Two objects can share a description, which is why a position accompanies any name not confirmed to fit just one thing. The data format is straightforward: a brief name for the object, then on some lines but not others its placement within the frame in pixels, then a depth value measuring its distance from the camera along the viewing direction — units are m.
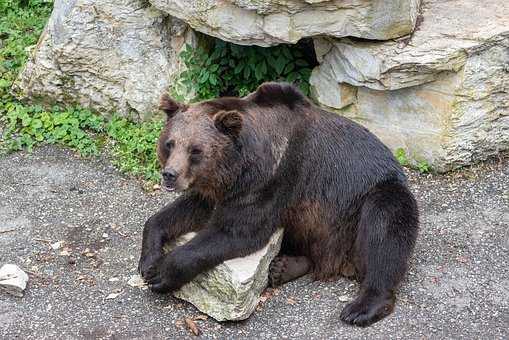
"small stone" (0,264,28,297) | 11.53
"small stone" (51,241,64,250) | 12.74
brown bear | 10.65
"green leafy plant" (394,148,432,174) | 14.34
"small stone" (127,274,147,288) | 11.81
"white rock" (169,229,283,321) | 10.79
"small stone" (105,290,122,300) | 11.58
